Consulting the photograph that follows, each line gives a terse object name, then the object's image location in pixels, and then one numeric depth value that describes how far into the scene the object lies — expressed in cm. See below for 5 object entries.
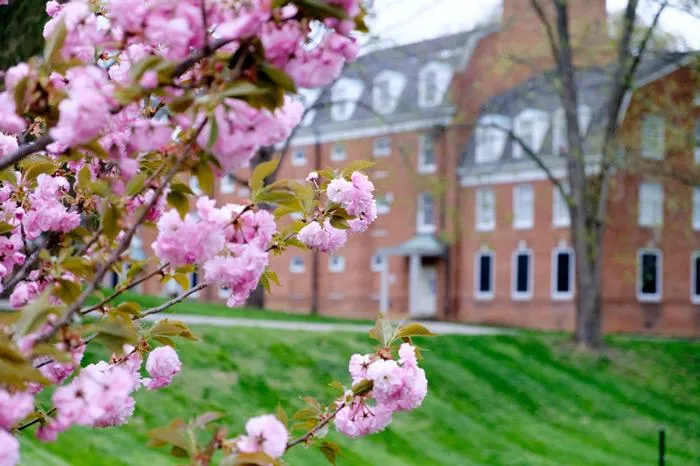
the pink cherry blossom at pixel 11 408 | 220
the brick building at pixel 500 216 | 3206
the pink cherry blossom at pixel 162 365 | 338
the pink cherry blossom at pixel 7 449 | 211
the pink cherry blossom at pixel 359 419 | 337
